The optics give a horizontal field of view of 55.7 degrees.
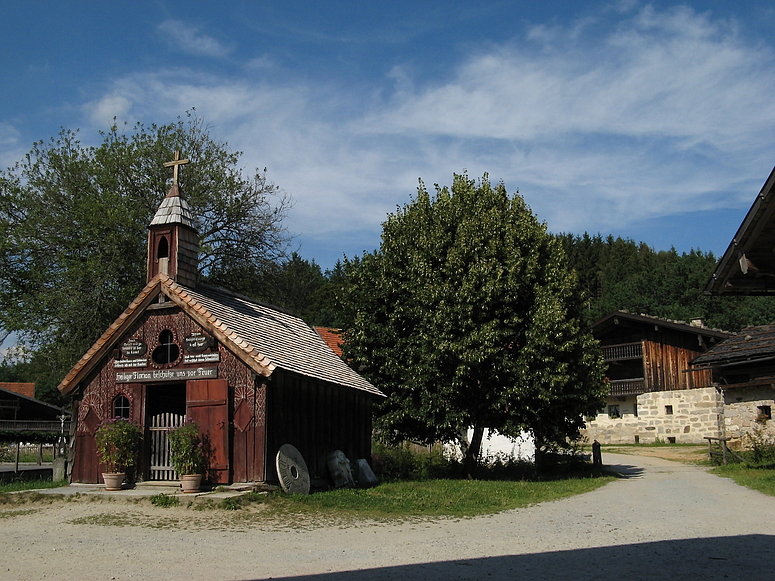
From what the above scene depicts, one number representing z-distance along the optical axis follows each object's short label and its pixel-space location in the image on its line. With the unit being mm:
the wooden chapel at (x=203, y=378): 15516
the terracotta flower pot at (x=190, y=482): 14859
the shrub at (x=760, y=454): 22797
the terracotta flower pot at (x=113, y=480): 15664
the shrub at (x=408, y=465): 21481
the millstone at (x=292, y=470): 15359
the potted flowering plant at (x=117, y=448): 15742
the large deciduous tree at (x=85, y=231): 27109
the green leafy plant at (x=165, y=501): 13836
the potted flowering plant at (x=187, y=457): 14898
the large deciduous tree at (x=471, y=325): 20344
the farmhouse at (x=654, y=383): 38781
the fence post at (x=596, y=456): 25281
